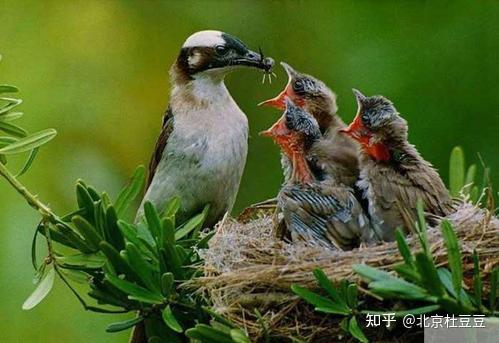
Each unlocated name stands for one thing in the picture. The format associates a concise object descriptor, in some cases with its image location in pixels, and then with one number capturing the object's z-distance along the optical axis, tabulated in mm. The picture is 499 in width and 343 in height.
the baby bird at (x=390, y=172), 5250
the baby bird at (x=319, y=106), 6121
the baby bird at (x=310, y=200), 5246
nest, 4359
